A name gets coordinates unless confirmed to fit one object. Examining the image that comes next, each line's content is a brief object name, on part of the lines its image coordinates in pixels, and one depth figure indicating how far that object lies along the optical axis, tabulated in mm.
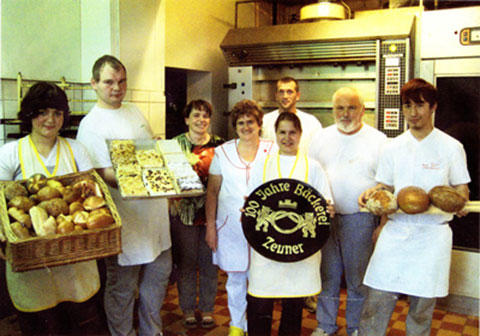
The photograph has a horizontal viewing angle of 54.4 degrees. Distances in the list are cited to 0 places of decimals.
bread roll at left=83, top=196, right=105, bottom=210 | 1980
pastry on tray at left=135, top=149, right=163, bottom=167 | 2340
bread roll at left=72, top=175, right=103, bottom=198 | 2047
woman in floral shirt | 2871
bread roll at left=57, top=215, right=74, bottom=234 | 1846
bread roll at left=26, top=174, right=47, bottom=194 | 1988
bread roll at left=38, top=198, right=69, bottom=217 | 1913
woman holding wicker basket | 2072
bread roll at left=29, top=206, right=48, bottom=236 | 1826
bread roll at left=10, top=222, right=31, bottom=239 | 1786
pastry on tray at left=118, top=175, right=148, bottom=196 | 2104
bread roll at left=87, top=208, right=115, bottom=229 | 1894
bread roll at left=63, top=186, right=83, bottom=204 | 1998
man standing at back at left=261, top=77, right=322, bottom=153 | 3377
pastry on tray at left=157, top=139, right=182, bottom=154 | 2455
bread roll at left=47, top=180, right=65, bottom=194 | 2012
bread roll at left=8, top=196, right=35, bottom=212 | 1888
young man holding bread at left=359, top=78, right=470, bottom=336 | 2188
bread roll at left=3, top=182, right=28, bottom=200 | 1936
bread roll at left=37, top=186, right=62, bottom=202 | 1948
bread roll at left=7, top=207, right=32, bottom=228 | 1836
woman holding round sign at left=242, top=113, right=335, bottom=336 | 2195
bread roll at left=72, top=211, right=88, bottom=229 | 1895
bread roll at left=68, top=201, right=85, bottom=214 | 1964
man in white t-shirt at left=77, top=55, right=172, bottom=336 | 2404
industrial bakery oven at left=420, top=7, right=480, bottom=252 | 3197
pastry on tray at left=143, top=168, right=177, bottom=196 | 2162
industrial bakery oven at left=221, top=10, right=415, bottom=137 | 3617
